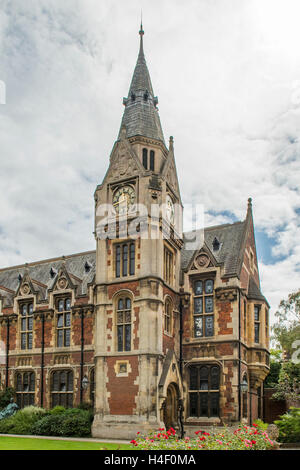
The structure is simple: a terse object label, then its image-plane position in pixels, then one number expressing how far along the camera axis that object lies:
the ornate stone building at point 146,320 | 31.31
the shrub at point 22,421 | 32.97
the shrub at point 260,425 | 28.46
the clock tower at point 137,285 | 30.55
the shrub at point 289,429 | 25.84
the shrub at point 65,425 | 31.09
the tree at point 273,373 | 51.21
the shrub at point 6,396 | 38.56
